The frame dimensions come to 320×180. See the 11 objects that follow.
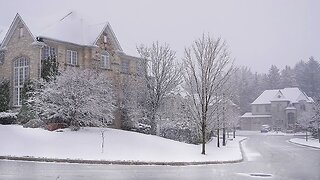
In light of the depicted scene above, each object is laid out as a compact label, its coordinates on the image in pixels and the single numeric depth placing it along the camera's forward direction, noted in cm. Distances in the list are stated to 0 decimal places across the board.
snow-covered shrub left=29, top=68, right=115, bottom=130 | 2027
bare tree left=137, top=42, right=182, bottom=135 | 2730
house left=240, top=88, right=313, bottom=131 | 6638
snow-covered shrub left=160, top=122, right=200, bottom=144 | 2592
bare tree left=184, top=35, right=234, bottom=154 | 1969
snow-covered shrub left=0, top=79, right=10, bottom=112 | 2320
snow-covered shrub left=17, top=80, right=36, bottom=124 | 2173
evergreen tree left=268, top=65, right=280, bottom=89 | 7481
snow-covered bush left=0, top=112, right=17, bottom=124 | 2140
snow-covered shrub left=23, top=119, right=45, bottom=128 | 2020
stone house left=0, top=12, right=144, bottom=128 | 2444
